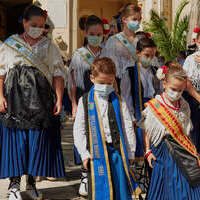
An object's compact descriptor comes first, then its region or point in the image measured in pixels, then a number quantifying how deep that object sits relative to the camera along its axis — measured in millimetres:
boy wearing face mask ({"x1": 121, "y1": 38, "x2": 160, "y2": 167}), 4621
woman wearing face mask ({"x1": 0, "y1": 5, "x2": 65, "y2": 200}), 3912
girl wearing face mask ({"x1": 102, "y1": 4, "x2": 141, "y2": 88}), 4555
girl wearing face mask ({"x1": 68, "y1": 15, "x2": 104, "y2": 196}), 4535
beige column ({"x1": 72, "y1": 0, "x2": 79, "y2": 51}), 15062
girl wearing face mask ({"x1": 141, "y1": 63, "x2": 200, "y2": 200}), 3385
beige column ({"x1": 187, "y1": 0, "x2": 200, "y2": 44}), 7147
